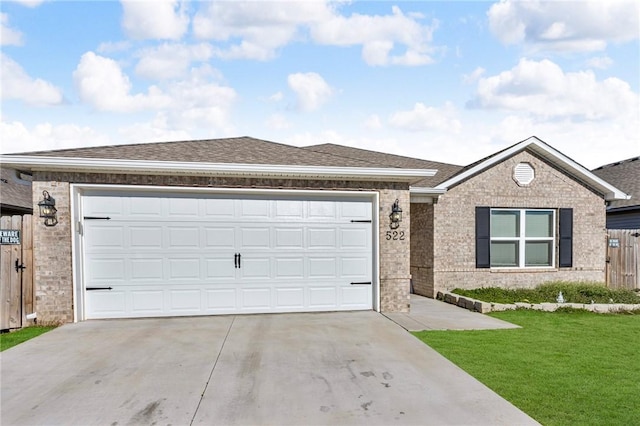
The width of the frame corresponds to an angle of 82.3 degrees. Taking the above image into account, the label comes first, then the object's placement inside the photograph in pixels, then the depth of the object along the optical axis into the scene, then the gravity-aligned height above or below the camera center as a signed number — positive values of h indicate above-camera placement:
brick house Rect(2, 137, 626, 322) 7.12 -0.43
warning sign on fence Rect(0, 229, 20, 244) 6.83 -0.45
